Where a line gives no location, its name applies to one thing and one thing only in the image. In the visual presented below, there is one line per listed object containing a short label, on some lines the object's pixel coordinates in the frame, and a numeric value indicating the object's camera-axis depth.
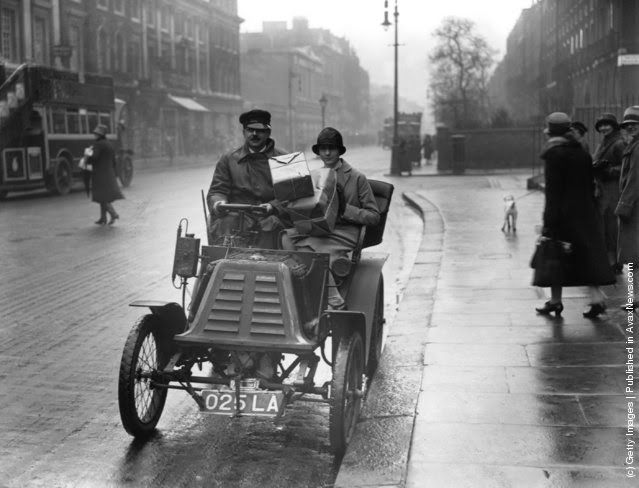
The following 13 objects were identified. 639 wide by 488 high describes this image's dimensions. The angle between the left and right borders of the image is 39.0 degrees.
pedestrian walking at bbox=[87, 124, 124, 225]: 16.86
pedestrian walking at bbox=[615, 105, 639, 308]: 7.39
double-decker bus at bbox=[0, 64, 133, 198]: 23.94
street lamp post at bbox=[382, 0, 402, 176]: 33.41
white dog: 13.42
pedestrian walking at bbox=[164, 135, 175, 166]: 47.72
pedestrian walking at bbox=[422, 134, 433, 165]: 46.62
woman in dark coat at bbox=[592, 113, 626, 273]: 8.81
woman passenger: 5.57
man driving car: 6.05
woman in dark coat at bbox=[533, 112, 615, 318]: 7.40
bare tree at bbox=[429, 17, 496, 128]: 69.38
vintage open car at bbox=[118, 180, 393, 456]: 4.65
